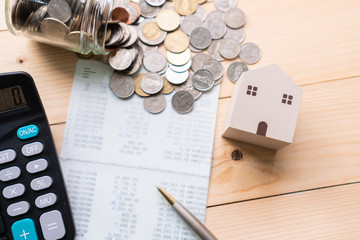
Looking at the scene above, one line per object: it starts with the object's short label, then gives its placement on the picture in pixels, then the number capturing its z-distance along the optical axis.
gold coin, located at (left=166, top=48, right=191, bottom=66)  0.49
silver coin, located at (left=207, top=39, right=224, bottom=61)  0.50
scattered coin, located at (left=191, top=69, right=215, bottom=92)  0.49
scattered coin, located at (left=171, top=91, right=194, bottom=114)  0.48
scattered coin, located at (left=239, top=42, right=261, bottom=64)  0.50
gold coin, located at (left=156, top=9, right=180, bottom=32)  0.50
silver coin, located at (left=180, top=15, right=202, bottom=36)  0.50
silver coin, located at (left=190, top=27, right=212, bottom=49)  0.50
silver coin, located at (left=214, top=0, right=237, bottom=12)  0.51
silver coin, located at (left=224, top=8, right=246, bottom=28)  0.51
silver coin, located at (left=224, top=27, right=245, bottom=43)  0.50
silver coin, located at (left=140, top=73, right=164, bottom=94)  0.48
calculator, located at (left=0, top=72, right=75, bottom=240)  0.41
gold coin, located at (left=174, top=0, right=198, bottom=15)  0.51
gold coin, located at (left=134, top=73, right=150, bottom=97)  0.48
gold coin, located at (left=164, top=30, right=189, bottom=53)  0.50
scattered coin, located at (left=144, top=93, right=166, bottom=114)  0.48
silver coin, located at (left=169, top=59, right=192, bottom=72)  0.49
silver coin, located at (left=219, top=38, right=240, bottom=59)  0.50
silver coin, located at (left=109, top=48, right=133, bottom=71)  0.48
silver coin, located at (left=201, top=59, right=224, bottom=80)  0.49
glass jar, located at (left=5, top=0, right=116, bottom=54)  0.44
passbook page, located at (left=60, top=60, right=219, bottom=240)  0.45
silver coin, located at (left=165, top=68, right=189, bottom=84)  0.49
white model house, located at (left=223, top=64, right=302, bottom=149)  0.42
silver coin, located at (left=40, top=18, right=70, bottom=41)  0.43
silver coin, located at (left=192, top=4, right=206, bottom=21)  0.51
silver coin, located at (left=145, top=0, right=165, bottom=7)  0.51
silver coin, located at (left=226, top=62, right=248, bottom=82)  0.49
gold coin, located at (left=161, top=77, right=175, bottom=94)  0.49
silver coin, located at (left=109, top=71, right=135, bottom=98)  0.48
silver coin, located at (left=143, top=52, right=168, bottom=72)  0.49
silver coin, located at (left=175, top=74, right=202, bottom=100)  0.49
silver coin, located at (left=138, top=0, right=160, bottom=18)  0.50
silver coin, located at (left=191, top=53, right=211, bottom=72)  0.50
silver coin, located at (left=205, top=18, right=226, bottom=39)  0.50
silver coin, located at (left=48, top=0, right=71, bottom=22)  0.44
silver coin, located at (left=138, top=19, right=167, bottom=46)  0.50
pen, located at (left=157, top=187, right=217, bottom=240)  0.44
